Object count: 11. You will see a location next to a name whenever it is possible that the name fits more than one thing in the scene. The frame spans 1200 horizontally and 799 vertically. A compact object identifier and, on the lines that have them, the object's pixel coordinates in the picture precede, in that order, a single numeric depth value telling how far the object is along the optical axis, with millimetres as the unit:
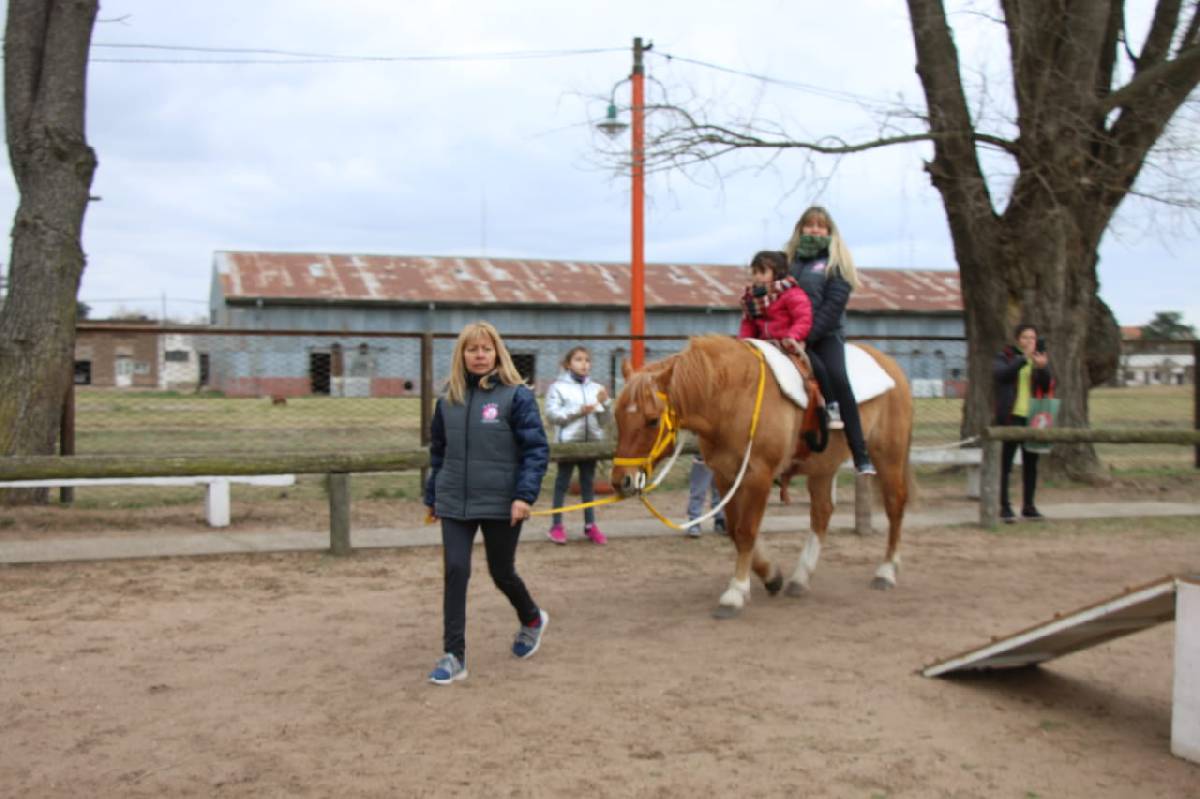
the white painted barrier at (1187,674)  3934
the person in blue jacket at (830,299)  6617
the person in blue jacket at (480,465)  4836
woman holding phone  9969
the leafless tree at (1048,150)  11703
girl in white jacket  8781
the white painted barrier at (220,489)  8968
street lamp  13797
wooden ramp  3957
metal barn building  32375
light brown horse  5703
